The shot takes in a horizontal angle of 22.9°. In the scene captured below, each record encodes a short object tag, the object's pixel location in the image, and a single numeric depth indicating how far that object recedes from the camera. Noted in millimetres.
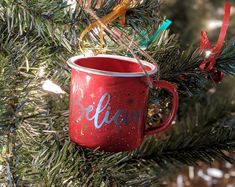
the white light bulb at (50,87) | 402
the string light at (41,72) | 406
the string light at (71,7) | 377
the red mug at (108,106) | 364
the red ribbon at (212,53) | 427
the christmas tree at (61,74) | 376
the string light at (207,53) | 436
